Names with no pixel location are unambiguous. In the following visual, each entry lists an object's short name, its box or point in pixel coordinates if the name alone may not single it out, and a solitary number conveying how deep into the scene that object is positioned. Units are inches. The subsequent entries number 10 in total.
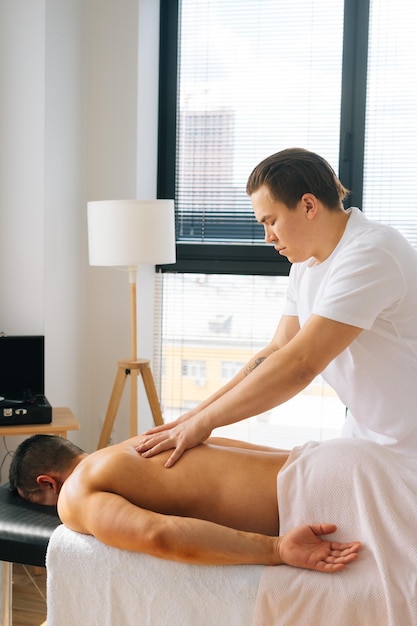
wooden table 109.0
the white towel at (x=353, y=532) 56.3
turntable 117.7
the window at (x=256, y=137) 138.6
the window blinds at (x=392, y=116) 136.8
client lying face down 60.2
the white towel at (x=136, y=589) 59.2
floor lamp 116.3
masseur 68.9
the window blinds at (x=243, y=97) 140.8
